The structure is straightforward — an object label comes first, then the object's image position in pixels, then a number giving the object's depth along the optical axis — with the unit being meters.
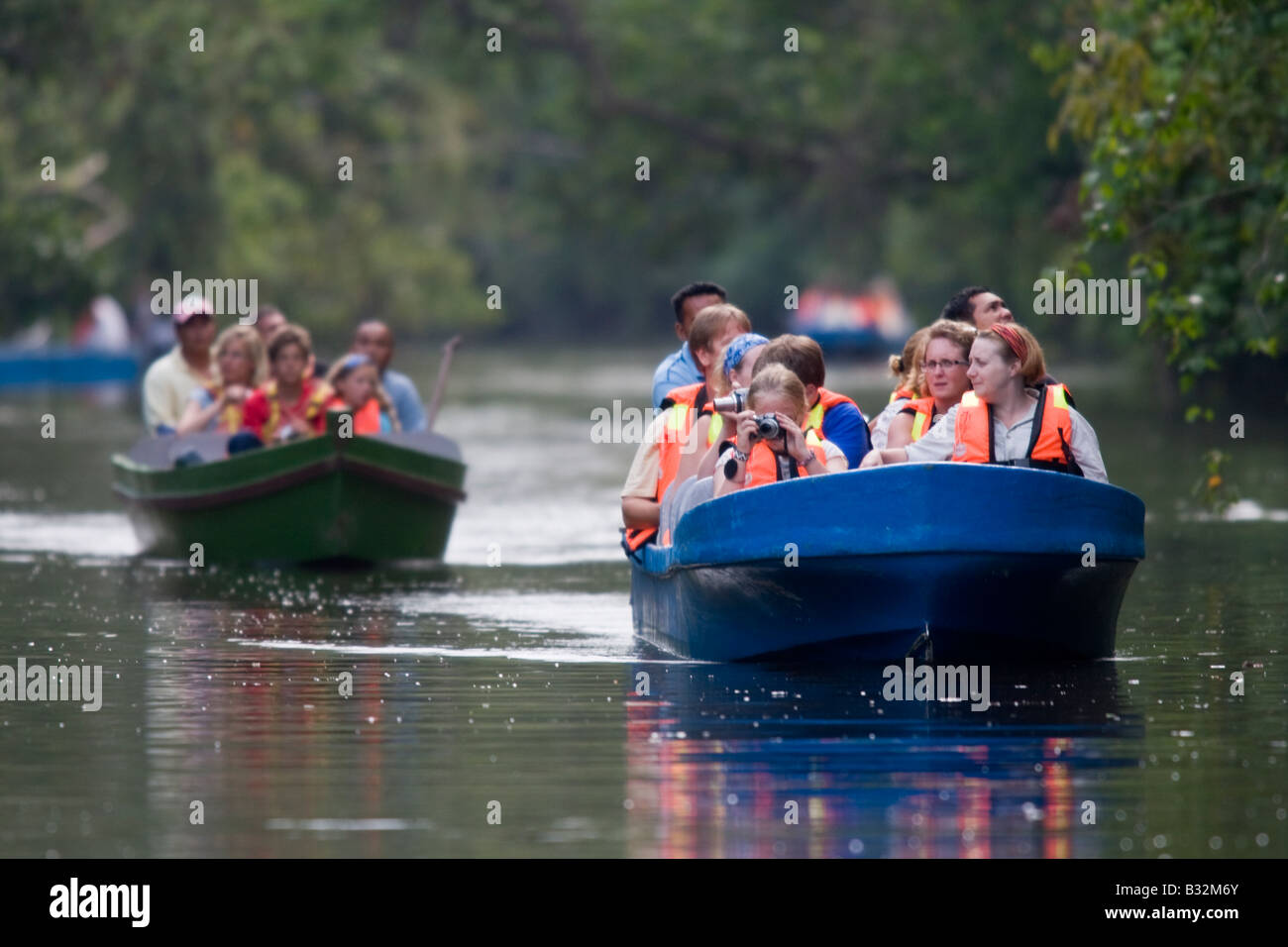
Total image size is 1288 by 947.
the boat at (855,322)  64.25
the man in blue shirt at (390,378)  17.81
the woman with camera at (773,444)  11.09
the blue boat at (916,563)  10.74
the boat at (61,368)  54.50
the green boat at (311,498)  17.09
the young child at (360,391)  17.39
